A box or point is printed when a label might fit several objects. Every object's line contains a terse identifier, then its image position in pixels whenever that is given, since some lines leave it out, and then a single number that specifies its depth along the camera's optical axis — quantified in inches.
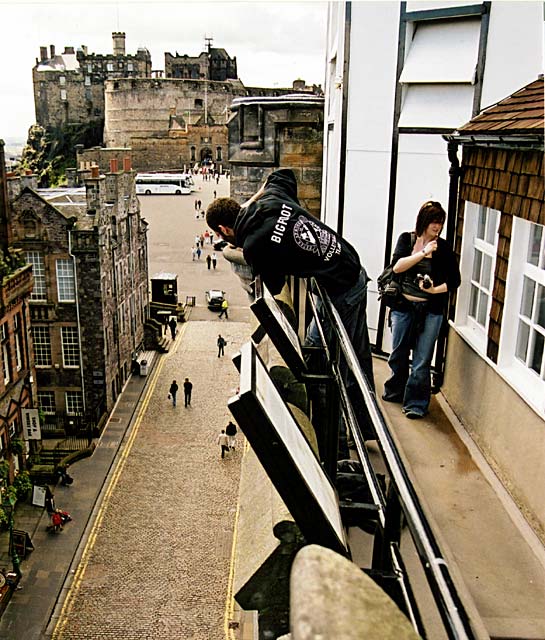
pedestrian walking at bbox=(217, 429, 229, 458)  917.2
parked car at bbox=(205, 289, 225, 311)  1631.4
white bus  2711.6
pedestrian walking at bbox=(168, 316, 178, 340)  1457.9
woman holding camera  211.0
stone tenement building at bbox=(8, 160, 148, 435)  1021.8
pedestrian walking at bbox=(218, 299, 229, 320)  1587.1
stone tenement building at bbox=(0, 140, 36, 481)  797.2
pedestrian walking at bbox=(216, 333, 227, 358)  1304.4
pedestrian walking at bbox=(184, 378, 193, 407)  1092.1
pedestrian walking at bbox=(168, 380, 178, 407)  1104.2
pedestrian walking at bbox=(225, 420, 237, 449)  912.9
